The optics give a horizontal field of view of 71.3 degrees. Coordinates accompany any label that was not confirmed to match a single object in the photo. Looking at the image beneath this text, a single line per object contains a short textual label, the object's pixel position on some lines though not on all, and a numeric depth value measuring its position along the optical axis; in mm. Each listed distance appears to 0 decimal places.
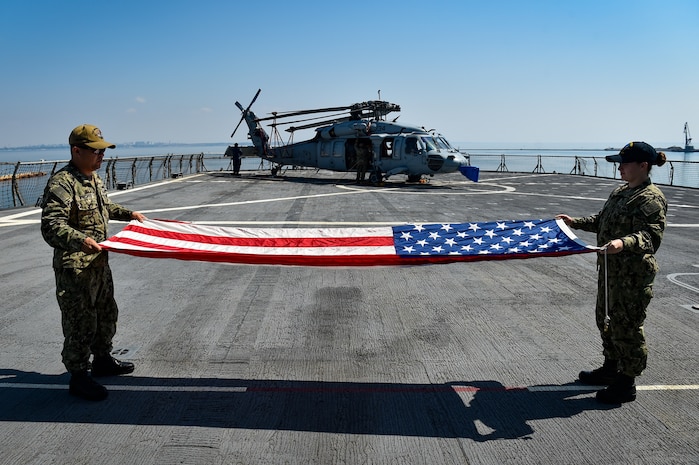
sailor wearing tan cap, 4223
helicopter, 24172
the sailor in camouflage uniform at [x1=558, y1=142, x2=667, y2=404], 4152
